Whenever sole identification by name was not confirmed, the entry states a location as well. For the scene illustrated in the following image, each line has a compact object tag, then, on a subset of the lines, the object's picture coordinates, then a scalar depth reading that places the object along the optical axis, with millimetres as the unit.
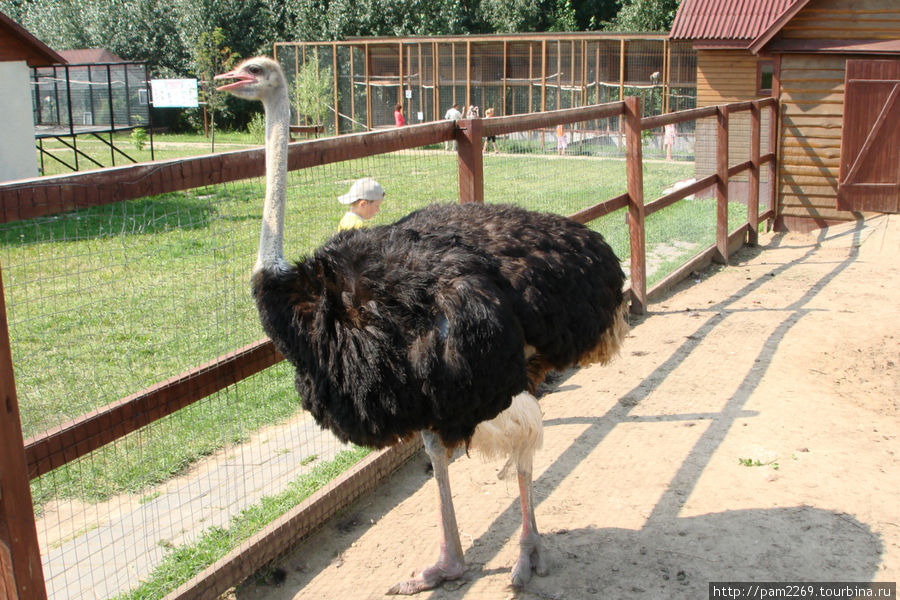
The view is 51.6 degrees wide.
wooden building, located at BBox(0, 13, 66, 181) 14414
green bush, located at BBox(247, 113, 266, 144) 29106
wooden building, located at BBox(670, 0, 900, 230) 11062
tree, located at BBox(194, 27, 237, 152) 30891
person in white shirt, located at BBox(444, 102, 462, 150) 23872
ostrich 2904
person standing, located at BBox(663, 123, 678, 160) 16914
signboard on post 24984
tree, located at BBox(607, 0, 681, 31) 31891
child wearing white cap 4574
